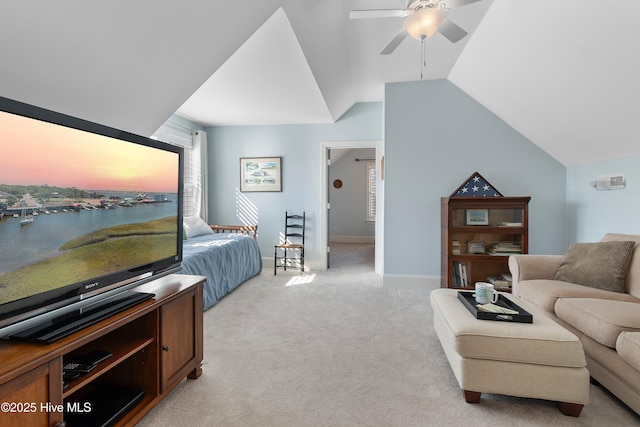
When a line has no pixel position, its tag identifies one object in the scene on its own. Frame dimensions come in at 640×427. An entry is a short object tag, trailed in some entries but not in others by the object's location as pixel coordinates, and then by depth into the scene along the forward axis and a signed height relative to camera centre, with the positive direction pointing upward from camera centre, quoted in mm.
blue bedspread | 3062 -525
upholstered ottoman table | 1579 -767
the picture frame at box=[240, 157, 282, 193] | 5051 +655
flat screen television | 1064 -5
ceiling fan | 1981 +1301
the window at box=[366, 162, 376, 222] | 7907 +621
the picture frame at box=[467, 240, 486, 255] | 3584 -371
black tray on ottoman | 1763 -576
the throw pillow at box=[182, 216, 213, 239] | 4205 -188
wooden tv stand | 988 -640
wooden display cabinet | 3467 -250
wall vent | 2775 +318
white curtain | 4875 +668
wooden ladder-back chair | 4969 -425
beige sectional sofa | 1602 -547
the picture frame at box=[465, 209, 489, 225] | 3557 -22
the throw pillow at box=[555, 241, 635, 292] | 2246 -373
